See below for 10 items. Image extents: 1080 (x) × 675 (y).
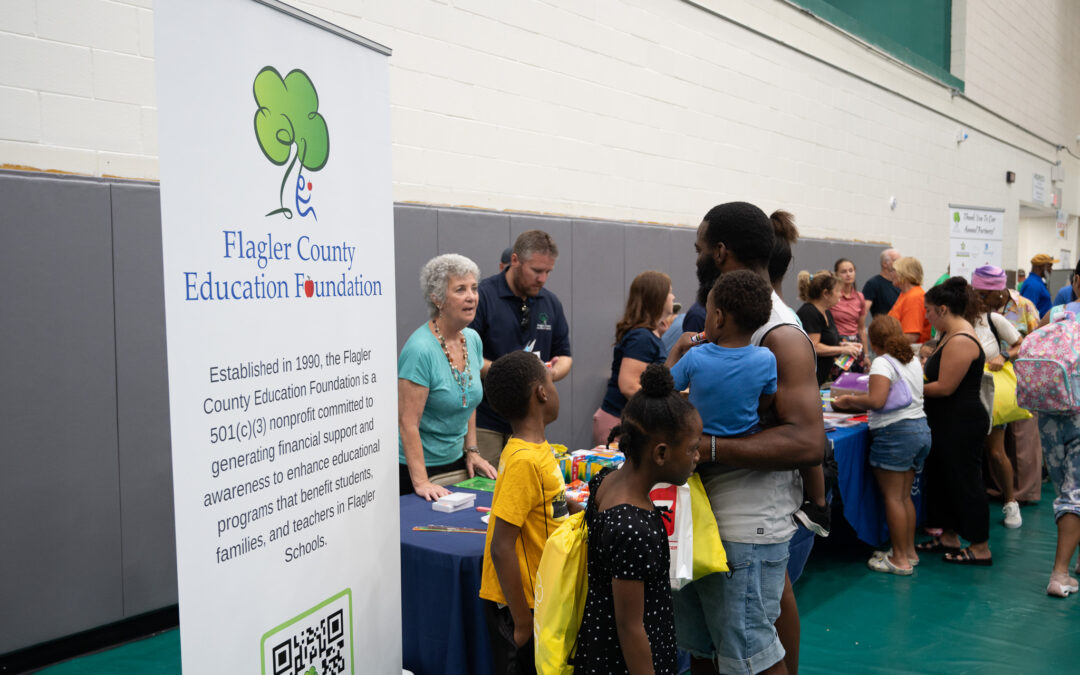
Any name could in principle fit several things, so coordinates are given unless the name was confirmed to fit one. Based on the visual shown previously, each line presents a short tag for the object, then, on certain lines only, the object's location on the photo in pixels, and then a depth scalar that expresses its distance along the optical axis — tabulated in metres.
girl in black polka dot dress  1.57
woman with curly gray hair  2.70
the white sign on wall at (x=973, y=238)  6.43
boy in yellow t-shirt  1.88
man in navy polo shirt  3.49
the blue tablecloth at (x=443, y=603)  2.18
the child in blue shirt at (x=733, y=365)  1.79
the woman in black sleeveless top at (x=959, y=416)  3.88
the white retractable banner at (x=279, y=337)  1.36
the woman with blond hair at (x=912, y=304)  6.25
